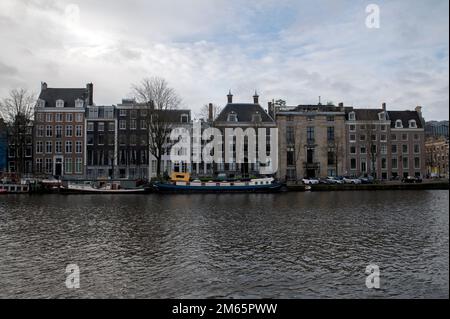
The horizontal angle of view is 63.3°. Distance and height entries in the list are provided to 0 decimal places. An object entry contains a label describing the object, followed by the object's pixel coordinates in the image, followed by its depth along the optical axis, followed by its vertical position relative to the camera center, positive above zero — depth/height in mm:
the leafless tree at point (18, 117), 63469 +9731
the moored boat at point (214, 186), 56594 -2306
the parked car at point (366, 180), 67675 -1869
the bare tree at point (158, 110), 60656 +10257
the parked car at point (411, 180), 66575 -1886
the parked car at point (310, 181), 66362 -1971
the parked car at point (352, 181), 66738 -1998
